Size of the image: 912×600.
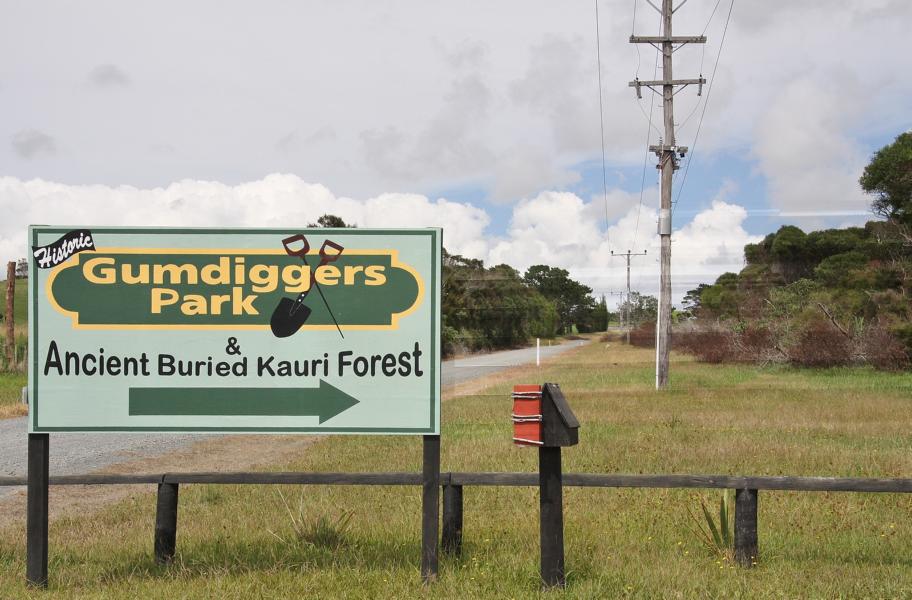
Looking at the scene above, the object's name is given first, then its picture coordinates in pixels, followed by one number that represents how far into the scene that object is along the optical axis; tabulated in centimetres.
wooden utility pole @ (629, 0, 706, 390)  2275
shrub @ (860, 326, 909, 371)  2291
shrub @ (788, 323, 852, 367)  2410
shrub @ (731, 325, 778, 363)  2512
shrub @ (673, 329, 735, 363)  2619
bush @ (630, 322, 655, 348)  2569
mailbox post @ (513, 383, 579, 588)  530
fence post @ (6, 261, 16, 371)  2753
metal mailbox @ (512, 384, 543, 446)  532
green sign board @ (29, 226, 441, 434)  575
